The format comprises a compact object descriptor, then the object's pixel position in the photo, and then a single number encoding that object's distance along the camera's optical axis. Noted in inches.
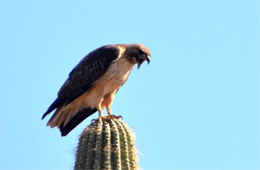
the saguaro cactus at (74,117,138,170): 544.8
